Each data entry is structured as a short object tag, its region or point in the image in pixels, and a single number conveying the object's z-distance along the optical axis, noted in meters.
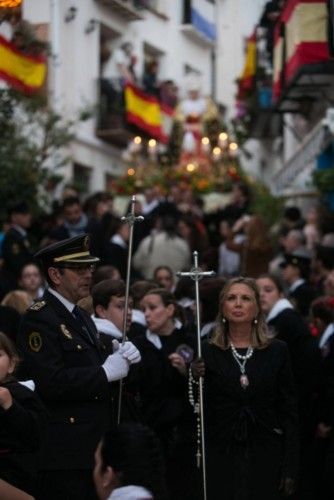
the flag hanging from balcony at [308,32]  18.41
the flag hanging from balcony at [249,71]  30.28
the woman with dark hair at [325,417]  10.74
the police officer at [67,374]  7.70
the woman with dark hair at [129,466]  5.50
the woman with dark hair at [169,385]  10.32
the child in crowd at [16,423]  6.98
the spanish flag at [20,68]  18.75
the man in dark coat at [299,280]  14.30
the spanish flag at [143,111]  32.81
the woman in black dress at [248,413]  8.70
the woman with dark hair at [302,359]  11.34
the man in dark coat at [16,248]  15.71
